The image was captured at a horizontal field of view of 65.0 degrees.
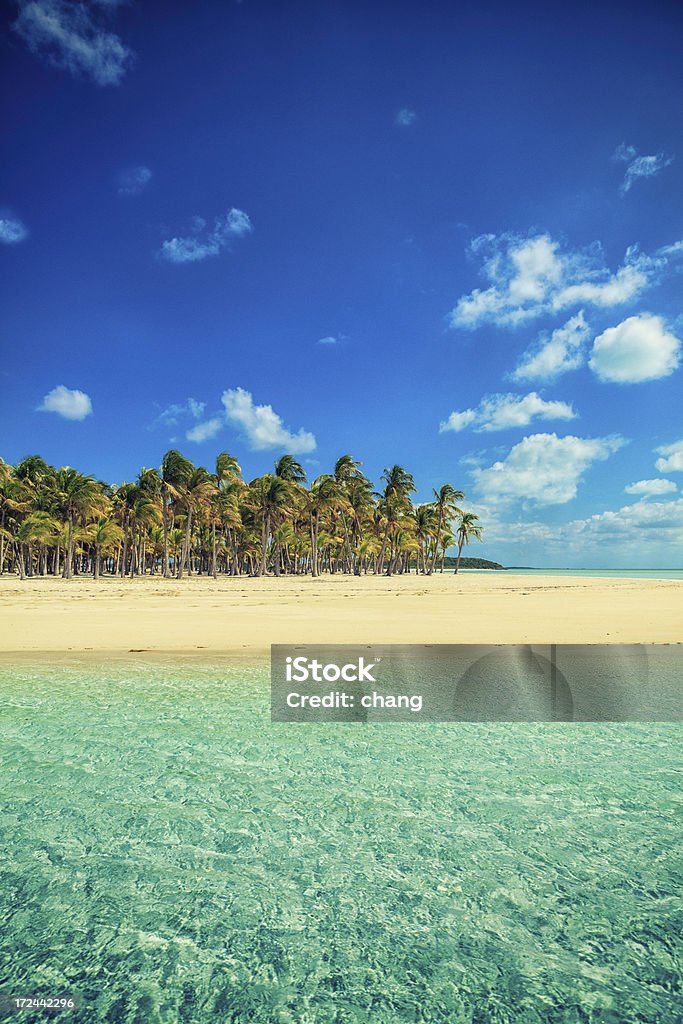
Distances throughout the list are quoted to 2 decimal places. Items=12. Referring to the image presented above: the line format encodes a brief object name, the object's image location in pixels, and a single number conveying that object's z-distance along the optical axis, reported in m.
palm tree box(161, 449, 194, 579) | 63.62
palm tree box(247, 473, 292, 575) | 67.94
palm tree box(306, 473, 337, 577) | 71.75
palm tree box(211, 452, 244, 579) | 70.50
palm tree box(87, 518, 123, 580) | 63.41
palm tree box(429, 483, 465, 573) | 89.75
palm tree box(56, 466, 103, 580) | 55.84
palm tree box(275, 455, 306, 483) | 74.75
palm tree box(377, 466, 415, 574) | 83.38
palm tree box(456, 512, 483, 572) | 111.53
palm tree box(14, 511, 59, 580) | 55.47
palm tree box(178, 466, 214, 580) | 64.94
